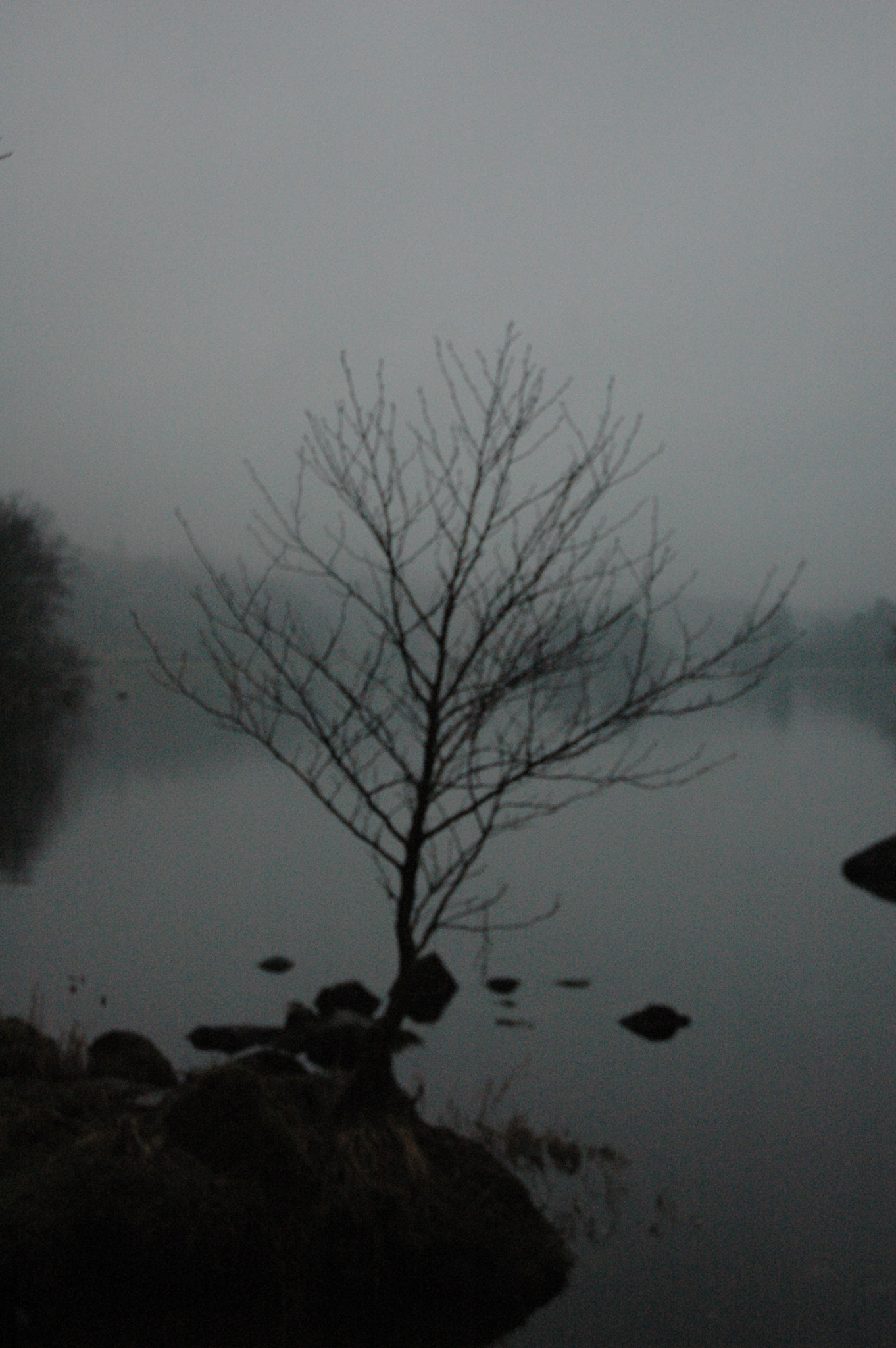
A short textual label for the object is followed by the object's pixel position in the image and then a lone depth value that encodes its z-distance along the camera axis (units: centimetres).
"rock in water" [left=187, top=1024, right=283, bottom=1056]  1273
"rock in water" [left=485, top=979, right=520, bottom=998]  1672
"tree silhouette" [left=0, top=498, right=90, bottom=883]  4178
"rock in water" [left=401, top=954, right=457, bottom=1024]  1479
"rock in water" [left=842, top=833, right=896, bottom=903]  2608
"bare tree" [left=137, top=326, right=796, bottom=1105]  712
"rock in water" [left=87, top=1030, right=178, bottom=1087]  1031
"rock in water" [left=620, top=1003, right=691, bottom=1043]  1446
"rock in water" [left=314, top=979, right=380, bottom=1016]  1430
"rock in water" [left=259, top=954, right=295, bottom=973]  1811
